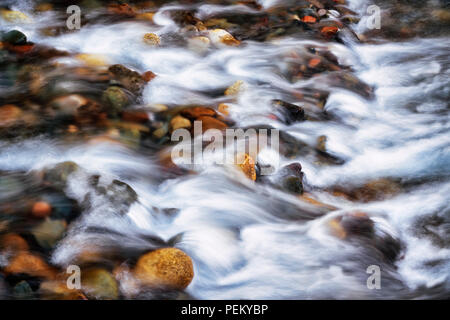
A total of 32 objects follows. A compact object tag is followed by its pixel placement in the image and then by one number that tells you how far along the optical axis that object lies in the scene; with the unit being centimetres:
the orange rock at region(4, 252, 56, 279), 264
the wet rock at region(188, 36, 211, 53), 587
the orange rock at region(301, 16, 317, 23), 679
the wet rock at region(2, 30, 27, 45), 529
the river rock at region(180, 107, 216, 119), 432
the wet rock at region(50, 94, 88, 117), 425
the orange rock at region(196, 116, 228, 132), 423
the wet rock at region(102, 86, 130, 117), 434
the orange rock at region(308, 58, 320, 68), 565
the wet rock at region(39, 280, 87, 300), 249
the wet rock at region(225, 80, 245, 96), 501
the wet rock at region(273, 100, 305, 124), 462
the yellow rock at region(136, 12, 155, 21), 654
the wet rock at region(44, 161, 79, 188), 326
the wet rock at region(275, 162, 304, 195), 365
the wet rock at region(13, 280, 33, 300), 250
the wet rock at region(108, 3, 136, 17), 655
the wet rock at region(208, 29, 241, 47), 602
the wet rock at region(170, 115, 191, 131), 421
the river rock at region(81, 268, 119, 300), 253
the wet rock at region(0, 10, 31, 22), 602
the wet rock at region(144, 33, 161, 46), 585
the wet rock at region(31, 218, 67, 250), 285
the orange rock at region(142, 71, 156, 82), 502
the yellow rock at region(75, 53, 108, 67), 511
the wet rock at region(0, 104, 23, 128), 413
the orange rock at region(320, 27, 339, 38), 637
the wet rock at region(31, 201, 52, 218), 303
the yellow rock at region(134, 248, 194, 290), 266
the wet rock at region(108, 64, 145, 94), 474
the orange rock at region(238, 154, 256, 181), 369
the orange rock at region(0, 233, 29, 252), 278
